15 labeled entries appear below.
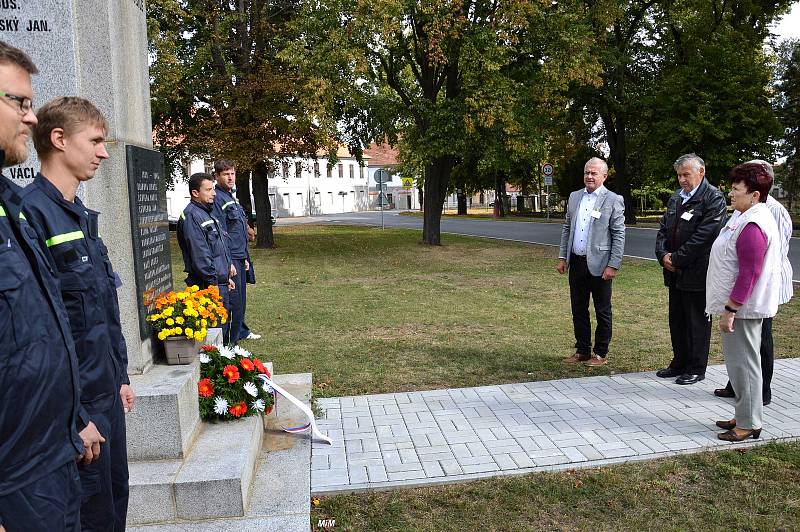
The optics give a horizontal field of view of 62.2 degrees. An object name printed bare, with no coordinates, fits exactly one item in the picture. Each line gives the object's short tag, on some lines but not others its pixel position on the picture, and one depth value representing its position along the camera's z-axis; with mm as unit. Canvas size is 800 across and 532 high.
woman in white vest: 4750
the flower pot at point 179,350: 4723
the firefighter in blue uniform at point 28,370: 1884
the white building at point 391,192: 87562
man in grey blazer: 6953
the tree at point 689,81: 27875
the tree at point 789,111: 31875
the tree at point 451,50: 18703
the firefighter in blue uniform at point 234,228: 7613
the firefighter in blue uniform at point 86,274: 2723
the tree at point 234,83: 20547
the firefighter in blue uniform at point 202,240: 6125
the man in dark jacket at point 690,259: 6246
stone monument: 3980
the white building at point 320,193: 70750
